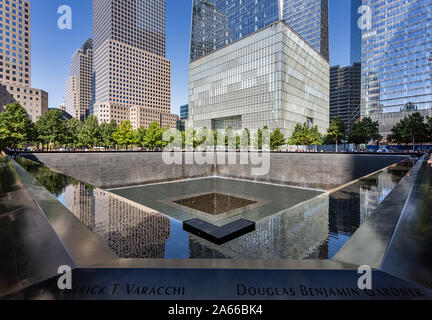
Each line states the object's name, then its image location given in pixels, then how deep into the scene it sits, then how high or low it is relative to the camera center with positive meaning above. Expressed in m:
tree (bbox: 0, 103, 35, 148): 30.62 +4.27
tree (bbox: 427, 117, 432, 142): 47.81 +5.24
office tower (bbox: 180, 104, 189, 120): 187.88 +37.68
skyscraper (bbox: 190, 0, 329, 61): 97.25 +66.05
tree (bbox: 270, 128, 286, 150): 60.03 +4.04
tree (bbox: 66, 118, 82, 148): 50.67 +5.77
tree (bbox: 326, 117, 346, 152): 53.91 +5.85
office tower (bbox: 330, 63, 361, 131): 138.00 +40.53
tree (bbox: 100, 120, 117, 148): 63.28 +5.98
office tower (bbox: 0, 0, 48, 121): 78.25 +36.91
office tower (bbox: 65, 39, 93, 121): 180.62 +59.52
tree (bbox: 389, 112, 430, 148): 47.41 +5.39
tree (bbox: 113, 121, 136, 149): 63.41 +5.31
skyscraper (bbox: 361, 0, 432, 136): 83.19 +39.42
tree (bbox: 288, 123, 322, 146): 61.80 +4.85
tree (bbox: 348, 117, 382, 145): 52.78 +5.41
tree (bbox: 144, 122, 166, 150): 64.06 +4.96
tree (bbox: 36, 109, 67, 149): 43.47 +5.43
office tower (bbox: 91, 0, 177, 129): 128.18 +58.67
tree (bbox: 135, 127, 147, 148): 65.31 +5.35
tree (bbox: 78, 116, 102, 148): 55.72 +5.32
